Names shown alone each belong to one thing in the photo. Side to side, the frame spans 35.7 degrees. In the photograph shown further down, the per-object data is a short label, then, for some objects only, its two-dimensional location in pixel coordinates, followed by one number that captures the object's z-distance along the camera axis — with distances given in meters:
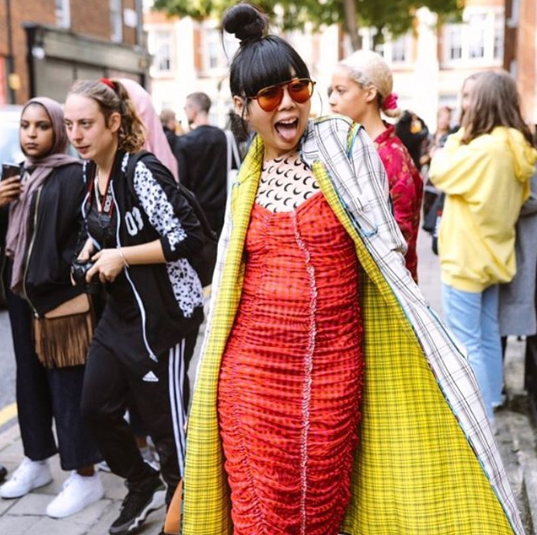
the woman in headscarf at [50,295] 3.63
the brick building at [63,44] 19.53
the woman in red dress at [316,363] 2.34
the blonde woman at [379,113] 3.46
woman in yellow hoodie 4.01
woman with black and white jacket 3.22
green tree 22.06
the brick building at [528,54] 19.20
